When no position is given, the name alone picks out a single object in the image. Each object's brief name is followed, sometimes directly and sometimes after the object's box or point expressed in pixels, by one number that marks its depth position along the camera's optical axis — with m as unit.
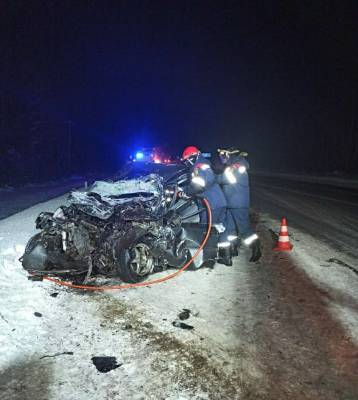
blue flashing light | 31.17
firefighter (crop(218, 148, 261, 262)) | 7.21
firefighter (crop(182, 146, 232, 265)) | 6.62
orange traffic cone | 7.67
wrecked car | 5.59
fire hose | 5.51
